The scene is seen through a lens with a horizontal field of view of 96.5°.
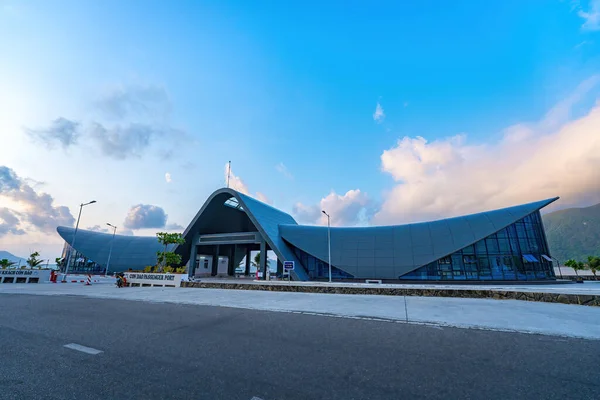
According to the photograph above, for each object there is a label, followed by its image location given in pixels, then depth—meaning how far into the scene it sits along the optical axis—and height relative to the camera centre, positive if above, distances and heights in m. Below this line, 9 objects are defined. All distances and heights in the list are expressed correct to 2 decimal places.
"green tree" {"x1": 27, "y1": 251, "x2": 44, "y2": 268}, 59.04 +2.82
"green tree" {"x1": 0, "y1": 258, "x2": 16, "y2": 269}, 55.09 +2.09
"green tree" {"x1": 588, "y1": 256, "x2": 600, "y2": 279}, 47.47 +1.46
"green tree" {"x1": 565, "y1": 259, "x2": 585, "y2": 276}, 50.28 +1.41
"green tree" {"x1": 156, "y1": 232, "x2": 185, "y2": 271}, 38.19 +4.67
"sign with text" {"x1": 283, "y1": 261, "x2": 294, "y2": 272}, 33.50 +1.01
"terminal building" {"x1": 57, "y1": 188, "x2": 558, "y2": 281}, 36.53 +4.35
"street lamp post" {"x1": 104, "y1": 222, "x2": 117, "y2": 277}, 65.62 +2.67
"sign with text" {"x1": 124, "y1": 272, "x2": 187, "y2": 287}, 27.53 -0.54
